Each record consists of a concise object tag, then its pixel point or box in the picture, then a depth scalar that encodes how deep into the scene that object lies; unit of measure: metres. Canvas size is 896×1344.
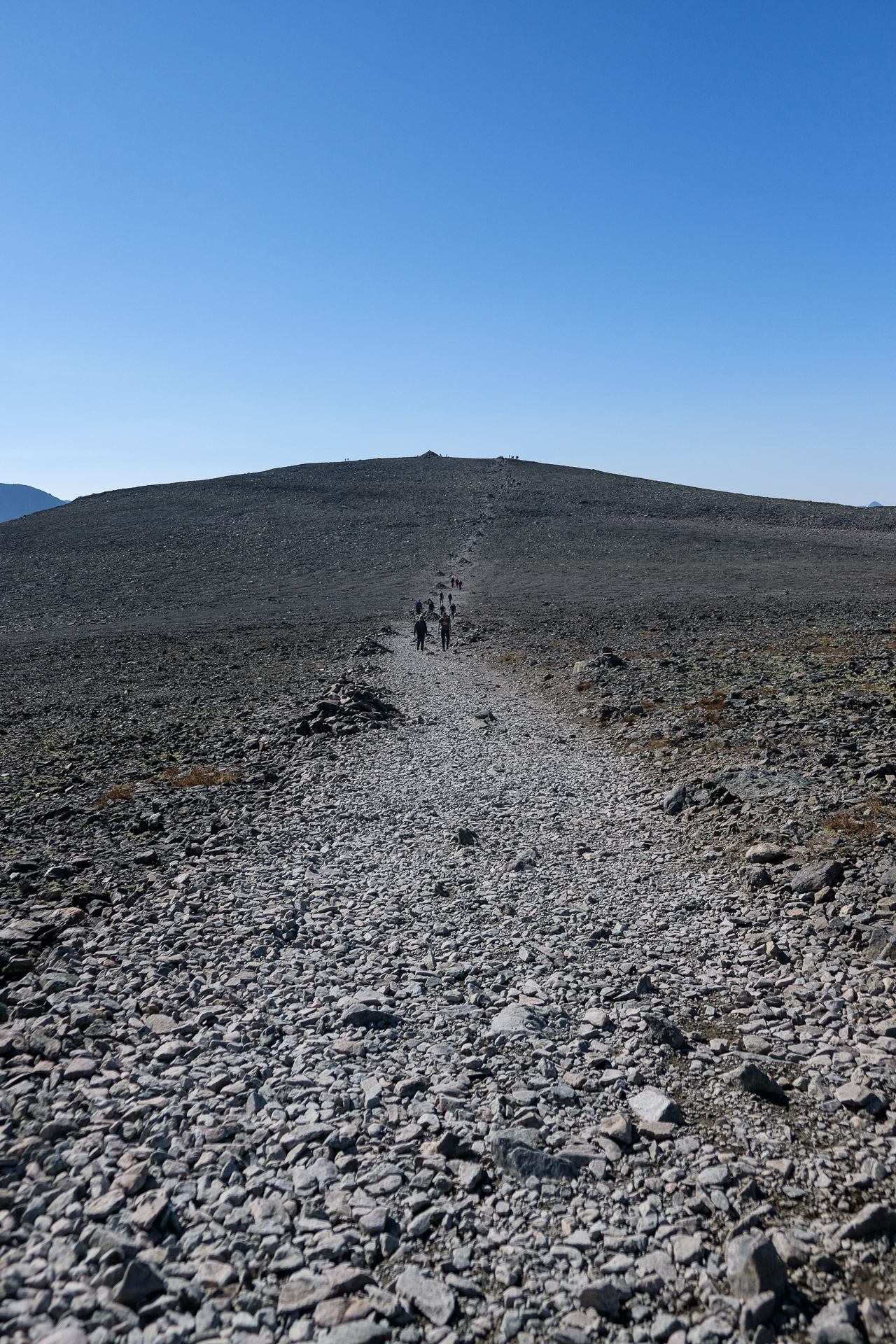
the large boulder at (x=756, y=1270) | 4.94
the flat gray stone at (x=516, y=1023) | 8.02
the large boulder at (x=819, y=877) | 10.65
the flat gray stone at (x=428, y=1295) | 4.96
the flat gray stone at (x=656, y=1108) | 6.61
